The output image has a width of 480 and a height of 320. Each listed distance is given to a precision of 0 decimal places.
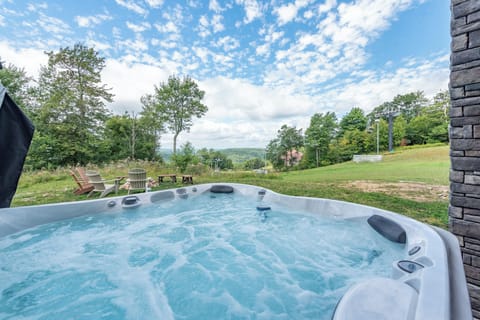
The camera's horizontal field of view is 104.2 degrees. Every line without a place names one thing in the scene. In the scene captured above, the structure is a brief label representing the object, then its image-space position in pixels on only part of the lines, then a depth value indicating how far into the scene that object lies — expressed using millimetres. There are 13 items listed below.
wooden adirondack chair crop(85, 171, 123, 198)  4844
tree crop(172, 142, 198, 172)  9195
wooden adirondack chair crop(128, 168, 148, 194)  5078
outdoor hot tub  1150
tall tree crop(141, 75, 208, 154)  12422
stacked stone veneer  1365
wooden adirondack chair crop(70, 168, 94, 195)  4953
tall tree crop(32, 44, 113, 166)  10688
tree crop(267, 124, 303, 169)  22328
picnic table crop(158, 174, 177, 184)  6636
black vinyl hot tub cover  2363
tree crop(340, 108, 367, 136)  21397
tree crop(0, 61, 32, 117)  10047
